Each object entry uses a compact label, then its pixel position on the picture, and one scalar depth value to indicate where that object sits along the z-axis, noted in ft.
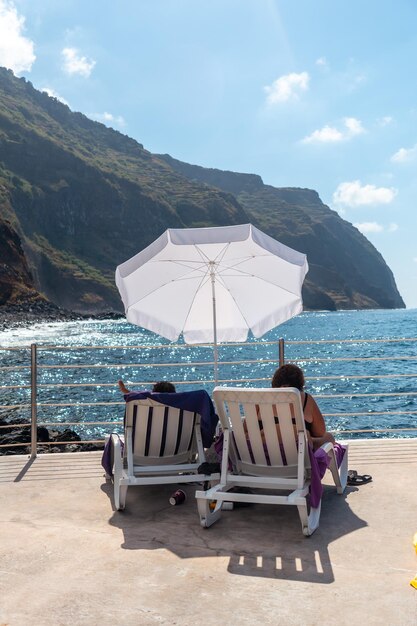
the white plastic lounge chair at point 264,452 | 13.57
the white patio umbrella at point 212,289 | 19.48
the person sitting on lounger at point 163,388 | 16.81
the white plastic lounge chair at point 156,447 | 15.60
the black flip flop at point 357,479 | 17.38
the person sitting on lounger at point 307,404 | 15.15
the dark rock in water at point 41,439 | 47.42
